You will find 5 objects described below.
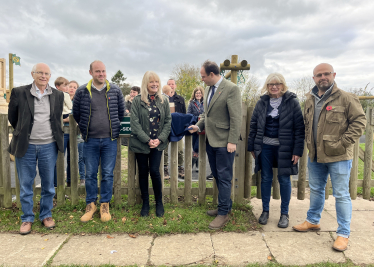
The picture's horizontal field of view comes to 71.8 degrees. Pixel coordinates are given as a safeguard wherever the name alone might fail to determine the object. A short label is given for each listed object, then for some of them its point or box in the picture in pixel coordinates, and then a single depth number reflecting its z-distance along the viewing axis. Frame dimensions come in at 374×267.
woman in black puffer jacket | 3.42
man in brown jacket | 2.98
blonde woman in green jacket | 3.62
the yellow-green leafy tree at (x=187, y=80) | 33.84
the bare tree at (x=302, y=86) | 27.17
